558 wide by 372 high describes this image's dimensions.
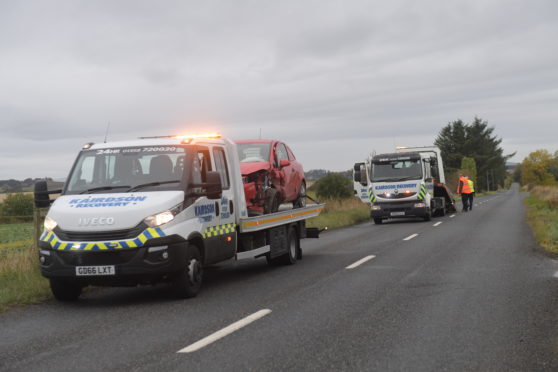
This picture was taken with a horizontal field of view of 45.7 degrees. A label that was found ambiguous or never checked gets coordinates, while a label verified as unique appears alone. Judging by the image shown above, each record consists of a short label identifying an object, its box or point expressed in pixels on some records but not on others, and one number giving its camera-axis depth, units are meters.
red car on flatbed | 11.41
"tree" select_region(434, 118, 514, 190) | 110.78
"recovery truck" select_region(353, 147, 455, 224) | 24.97
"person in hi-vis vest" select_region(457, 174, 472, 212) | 33.28
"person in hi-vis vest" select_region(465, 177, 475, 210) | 33.91
